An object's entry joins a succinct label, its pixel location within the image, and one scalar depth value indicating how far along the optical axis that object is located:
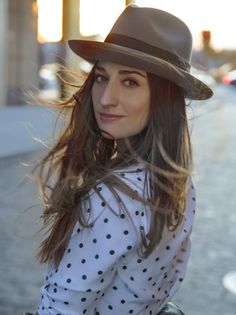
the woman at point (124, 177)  1.61
